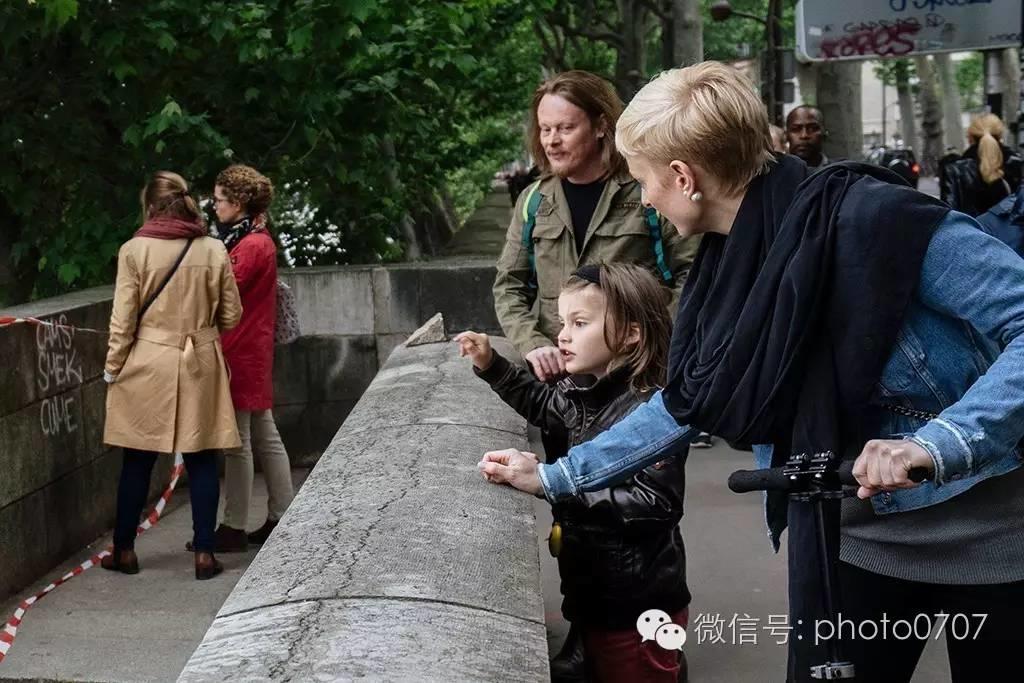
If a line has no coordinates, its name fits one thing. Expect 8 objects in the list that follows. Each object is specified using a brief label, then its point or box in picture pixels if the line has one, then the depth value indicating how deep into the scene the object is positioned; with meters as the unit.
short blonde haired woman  2.18
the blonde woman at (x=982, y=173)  10.09
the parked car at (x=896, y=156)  13.07
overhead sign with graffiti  8.84
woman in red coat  7.25
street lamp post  22.75
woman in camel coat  6.69
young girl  3.57
